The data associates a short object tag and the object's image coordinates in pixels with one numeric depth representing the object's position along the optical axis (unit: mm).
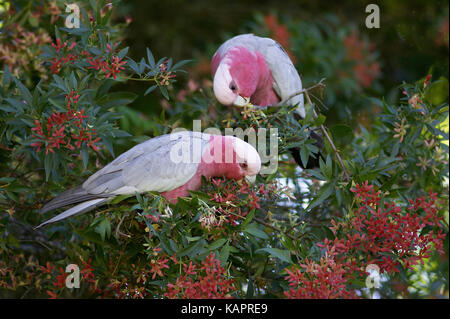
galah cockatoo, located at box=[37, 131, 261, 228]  4187
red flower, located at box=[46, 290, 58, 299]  4003
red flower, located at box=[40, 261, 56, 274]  4260
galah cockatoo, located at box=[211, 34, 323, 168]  4914
